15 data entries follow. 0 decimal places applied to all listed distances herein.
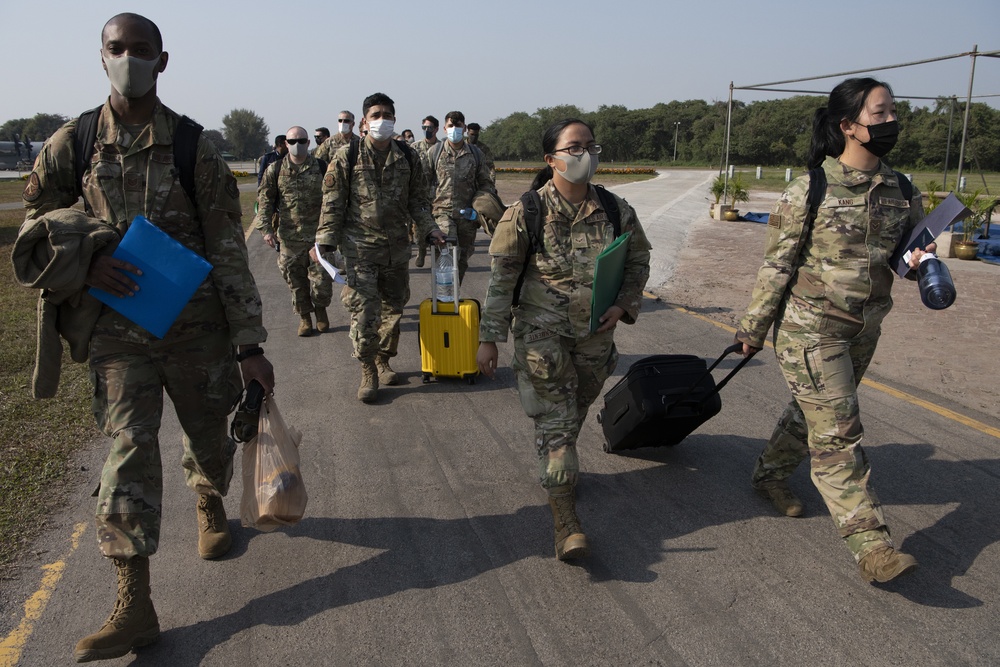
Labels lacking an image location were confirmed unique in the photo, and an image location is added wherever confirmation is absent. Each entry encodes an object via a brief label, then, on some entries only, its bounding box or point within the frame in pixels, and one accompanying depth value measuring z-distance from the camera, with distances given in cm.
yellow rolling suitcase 629
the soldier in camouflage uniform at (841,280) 348
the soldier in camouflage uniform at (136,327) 298
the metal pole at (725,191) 2095
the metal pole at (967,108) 1136
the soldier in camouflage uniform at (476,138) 1125
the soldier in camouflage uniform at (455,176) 998
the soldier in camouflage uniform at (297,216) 838
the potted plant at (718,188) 2100
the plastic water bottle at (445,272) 652
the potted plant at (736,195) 2054
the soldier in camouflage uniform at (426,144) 1024
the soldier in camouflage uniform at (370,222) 603
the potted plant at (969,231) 1296
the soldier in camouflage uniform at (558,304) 368
